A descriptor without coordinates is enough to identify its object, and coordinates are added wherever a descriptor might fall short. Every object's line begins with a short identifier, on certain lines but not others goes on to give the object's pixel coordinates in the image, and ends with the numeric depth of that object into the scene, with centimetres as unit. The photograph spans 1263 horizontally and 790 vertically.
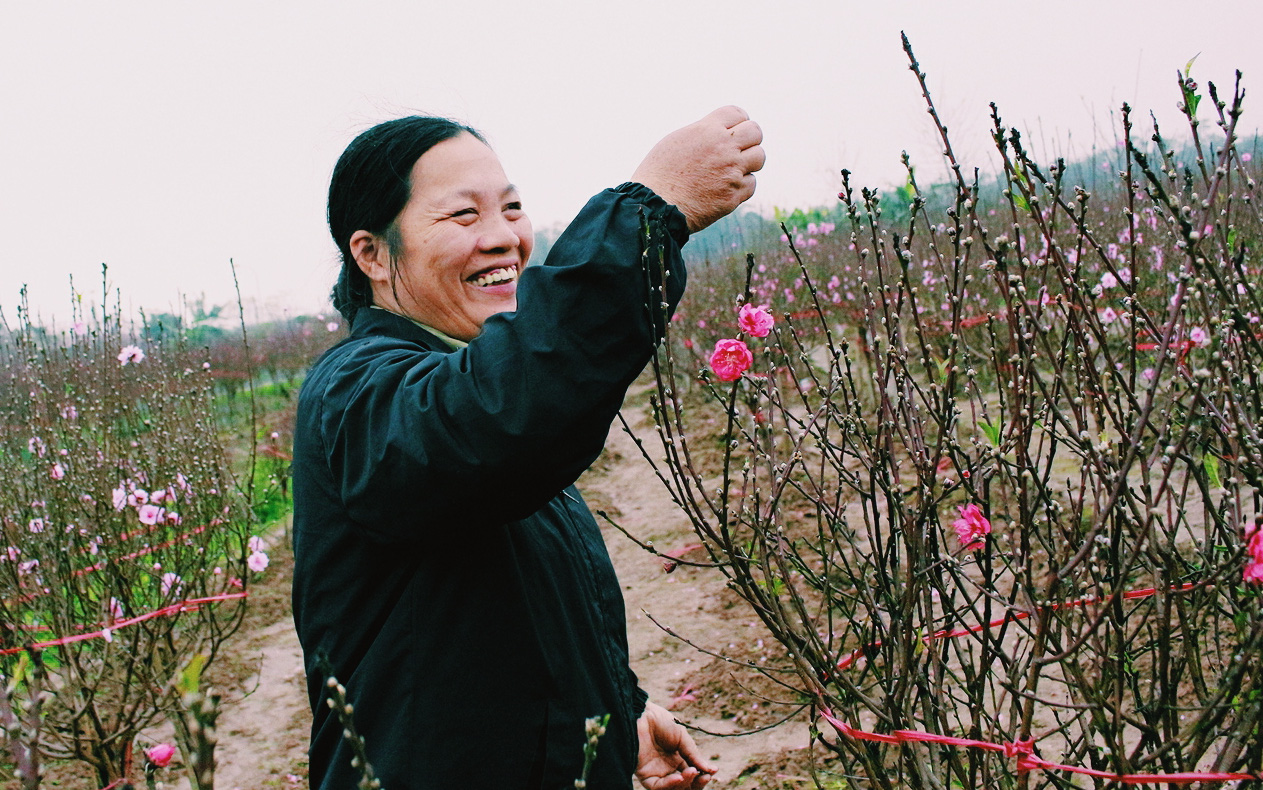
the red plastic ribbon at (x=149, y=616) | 293
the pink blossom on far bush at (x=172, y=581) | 338
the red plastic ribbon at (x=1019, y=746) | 100
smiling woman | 101
